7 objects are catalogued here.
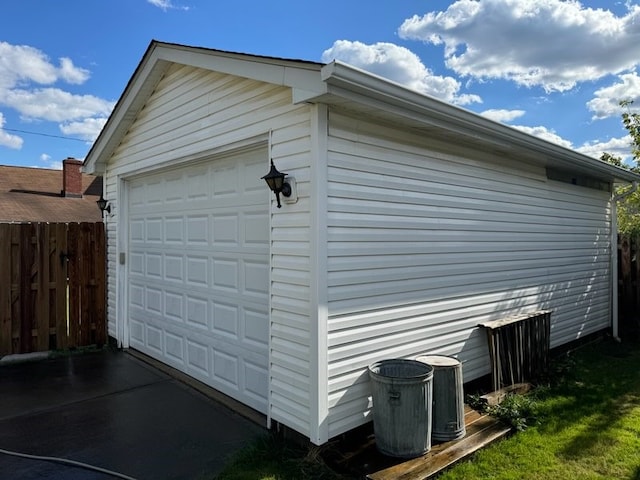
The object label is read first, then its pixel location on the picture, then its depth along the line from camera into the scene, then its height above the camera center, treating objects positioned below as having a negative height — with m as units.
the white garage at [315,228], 3.26 +0.08
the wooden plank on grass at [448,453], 2.91 -1.64
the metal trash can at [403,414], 3.12 -1.31
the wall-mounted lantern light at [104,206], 6.58 +0.49
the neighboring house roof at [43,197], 16.70 +1.77
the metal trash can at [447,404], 3.45 -1.35
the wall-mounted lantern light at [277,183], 3.34 +0.42
